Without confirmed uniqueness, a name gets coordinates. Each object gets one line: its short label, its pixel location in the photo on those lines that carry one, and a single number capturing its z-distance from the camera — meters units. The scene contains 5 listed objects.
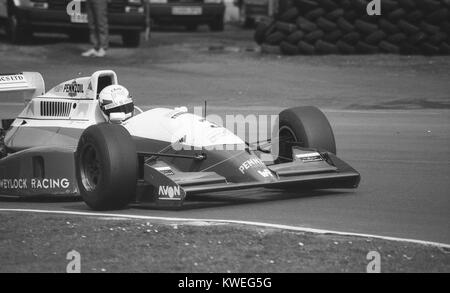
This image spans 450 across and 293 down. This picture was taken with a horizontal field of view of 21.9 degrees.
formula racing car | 9.48
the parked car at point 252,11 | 32.44
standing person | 21.73
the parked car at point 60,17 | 22.38
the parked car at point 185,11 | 28.42
